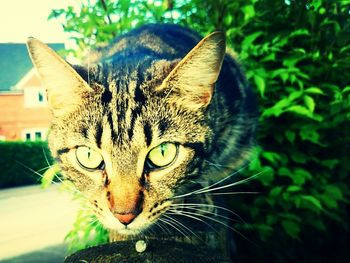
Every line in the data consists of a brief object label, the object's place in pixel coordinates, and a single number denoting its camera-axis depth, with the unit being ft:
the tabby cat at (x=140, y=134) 0.59
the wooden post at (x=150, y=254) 0.54
